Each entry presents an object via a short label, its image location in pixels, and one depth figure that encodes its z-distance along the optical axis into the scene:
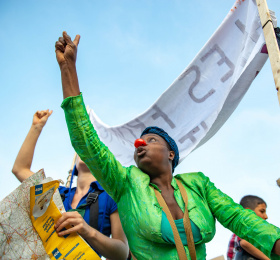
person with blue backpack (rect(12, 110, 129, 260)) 1.99
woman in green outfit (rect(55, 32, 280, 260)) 2.03
